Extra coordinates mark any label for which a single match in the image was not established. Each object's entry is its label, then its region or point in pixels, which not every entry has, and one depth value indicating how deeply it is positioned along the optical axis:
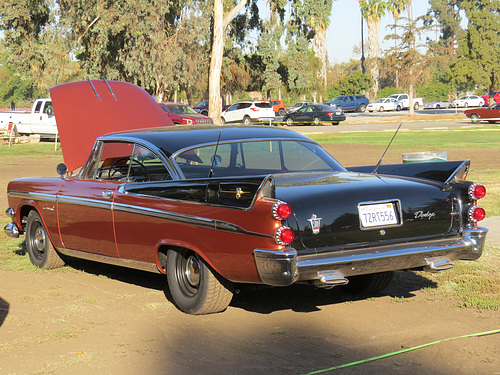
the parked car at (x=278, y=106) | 69.00
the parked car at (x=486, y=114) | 43.91
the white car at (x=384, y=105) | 72.94
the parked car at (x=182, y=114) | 34.75
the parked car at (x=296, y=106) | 64.69
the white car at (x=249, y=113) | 48.16
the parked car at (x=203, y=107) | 55.42
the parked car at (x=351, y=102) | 72.69
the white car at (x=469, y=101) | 75.65
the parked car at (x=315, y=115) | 48.88
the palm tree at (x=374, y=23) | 87.69
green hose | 4.59
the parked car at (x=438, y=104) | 79.94
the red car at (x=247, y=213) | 5.26
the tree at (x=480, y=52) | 69.12
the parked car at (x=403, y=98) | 74.62
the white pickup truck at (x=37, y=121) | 35.39
